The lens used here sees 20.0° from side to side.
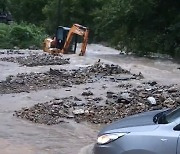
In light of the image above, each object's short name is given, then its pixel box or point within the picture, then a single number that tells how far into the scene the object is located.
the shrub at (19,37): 46.06
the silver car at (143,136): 5.30
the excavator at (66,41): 30.34
